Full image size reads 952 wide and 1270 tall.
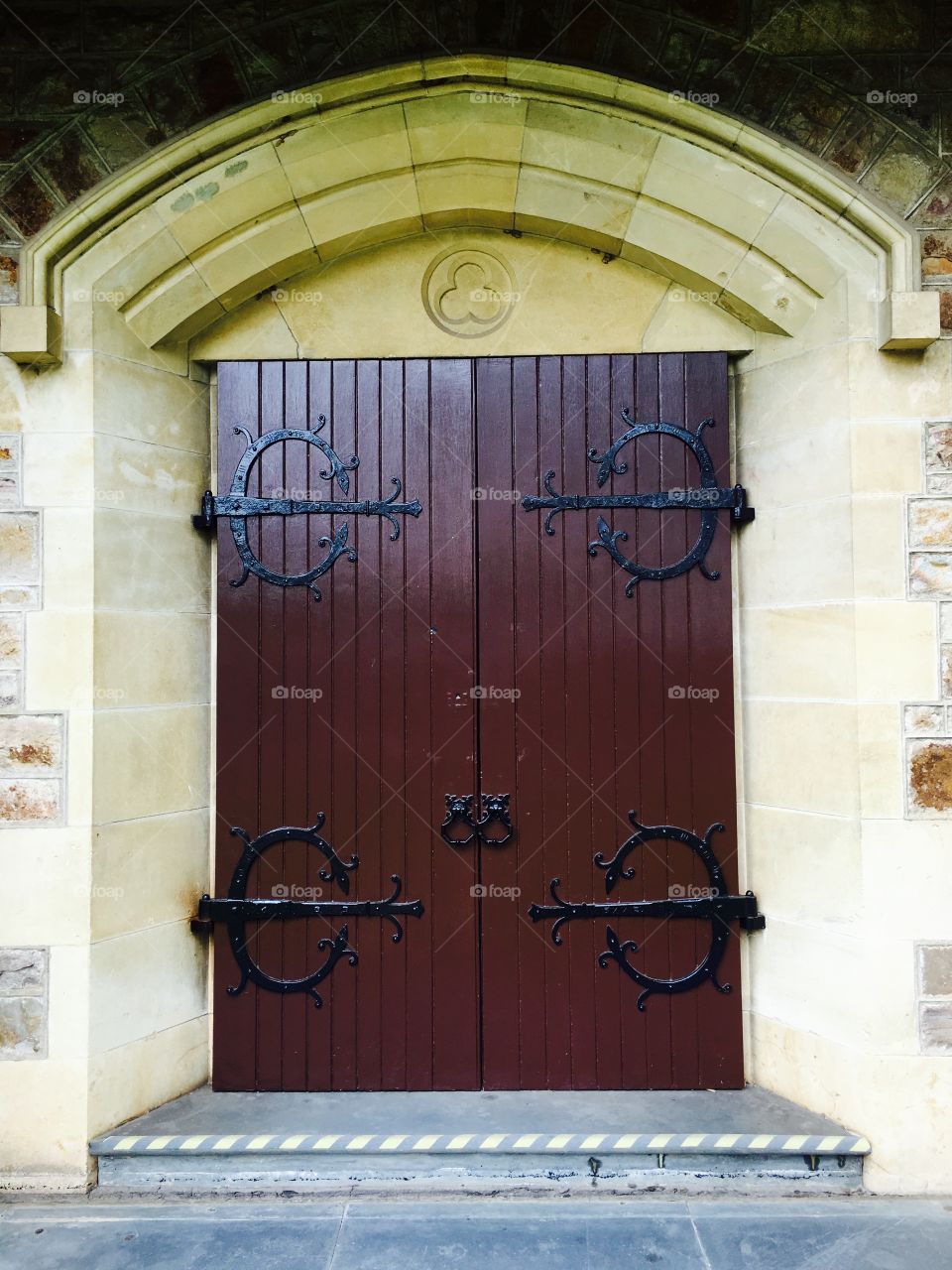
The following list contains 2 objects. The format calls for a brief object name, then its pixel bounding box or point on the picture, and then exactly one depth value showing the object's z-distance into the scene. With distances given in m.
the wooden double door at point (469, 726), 2.69
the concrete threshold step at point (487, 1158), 2.34
